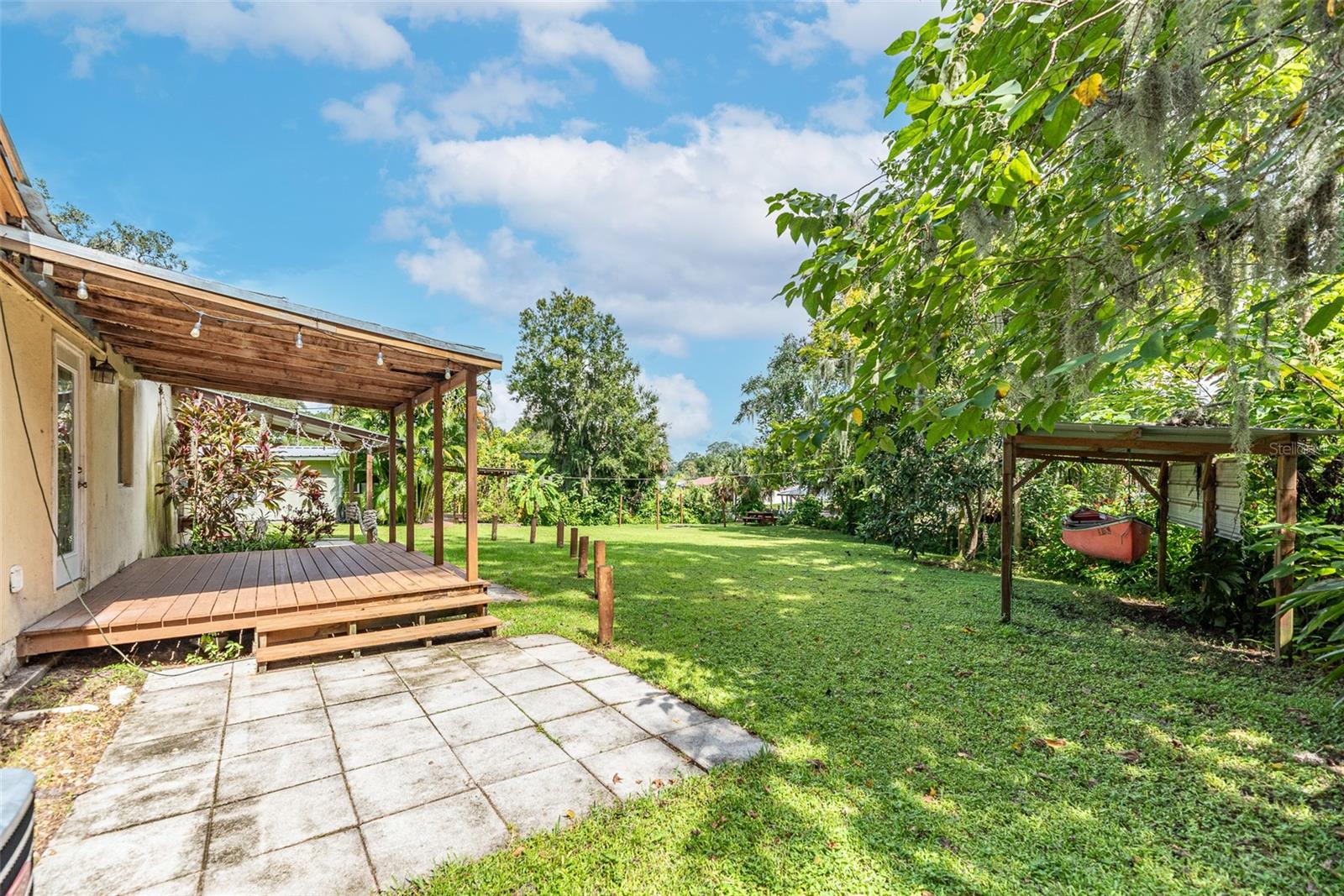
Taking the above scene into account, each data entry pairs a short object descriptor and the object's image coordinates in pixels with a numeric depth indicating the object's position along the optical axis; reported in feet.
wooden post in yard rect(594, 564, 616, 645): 16.05
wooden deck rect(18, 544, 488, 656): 13.66
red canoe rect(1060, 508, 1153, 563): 22.41
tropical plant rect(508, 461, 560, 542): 58.70
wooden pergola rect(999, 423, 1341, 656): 15.57
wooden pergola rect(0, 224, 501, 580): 12.36
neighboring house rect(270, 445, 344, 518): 42.98
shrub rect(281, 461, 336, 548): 33.06
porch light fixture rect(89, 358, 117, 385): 18.07
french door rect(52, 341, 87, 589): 15.12
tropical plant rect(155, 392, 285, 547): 28.66
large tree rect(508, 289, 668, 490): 80.18
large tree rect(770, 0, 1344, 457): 6.53
